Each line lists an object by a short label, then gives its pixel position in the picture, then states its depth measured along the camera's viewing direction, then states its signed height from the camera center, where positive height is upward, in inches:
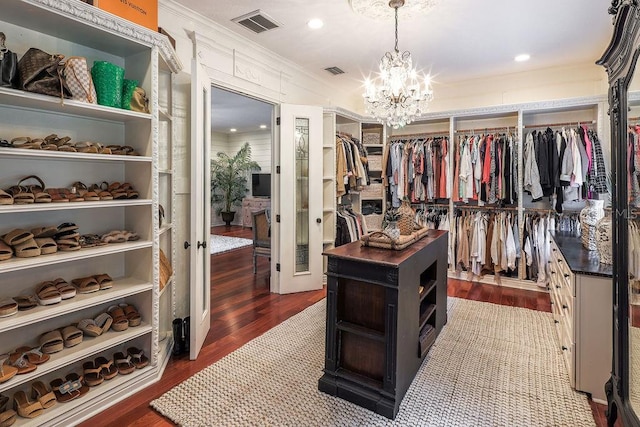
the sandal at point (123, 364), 82.3 -39.1
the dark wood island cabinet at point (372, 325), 74.2 -27.9
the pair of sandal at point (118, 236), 81.7 -6.9
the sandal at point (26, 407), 66.1 -40.1
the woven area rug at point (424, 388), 73.8 -45.9
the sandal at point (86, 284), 78.2 -18.1
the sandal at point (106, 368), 80.0 -39.1
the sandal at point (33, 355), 68.1 -30.8
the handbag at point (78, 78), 69.0 +28.0
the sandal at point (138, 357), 85.4 -38.9
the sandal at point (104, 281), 81.7 -17.9
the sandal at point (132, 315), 86.7 -28.0
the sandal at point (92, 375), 77.2 -39.5
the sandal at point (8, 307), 63.7 -19.3
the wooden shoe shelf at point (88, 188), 67.2 +4.0
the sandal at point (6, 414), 62.9 -40.0
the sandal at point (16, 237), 65.9 -5.6
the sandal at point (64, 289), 73.9 -18.0
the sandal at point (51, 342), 71.9 -29.5
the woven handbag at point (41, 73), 63.9 +27.0
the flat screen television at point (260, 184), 371.2 +28.7
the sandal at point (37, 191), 67.7 +3.7
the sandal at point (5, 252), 63.4 -8.3
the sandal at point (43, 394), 68.7 -39.5
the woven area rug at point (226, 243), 259.5 -29.0
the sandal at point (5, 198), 62.7 +2.2
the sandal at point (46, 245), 69.4 -7.6
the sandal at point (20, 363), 65.1 -30.9
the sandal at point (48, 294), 70.4 -18.4
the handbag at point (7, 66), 60.2 +26.8
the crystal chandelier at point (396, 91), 105.9 +39.0
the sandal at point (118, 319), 83.8 -28.3
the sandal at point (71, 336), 75.6 -29.4
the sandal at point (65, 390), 72.0 -40.0
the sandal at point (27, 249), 66.3 -8.0
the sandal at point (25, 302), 68.3 -19.6
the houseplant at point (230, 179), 367.2 +35.2
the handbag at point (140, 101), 81.7 +27.3
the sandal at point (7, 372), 61.3 -31.0
